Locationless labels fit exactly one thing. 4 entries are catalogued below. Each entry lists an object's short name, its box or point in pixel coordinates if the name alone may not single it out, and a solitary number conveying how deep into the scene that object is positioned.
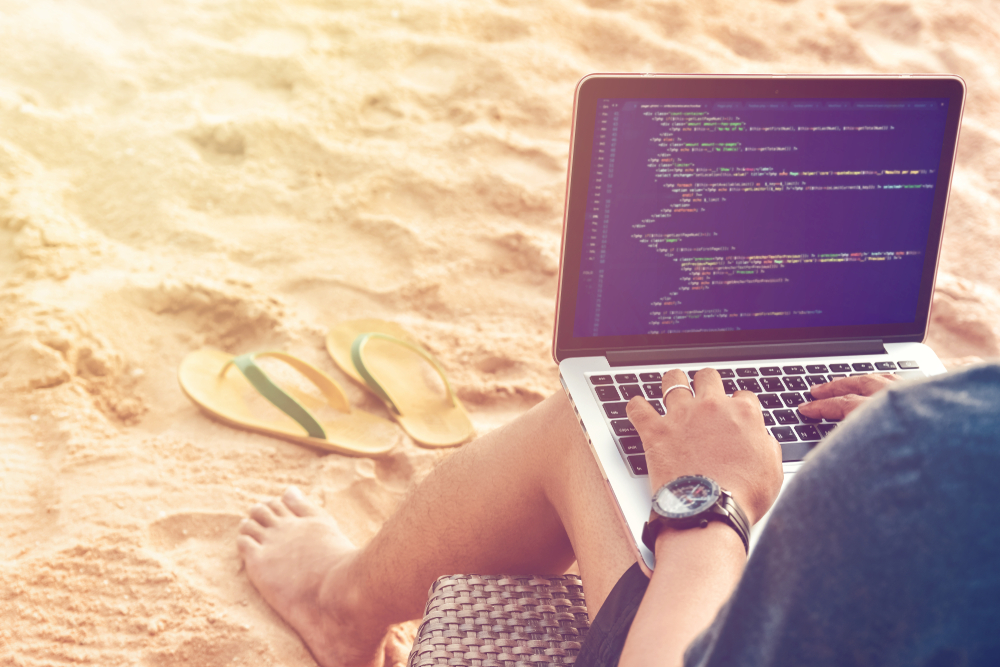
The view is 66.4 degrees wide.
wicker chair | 0.96
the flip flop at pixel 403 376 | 1.81
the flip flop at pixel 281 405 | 1.69
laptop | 1.10
